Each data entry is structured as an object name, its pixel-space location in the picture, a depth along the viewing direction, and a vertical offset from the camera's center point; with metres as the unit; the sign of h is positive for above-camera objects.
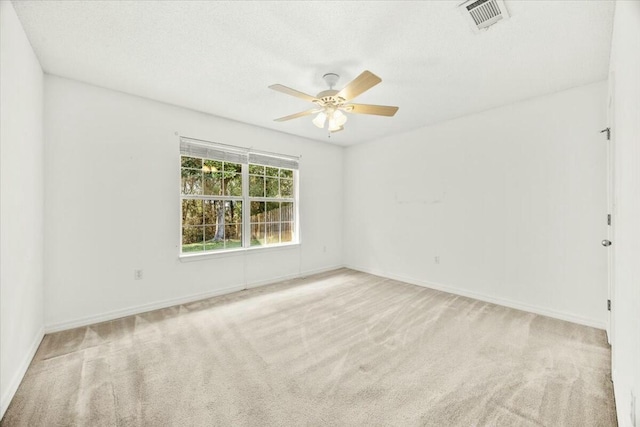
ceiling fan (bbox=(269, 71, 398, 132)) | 2.16 +1.02
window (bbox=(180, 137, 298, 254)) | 3.62 +0.23
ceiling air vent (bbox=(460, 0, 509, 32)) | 1.71 +1.33
